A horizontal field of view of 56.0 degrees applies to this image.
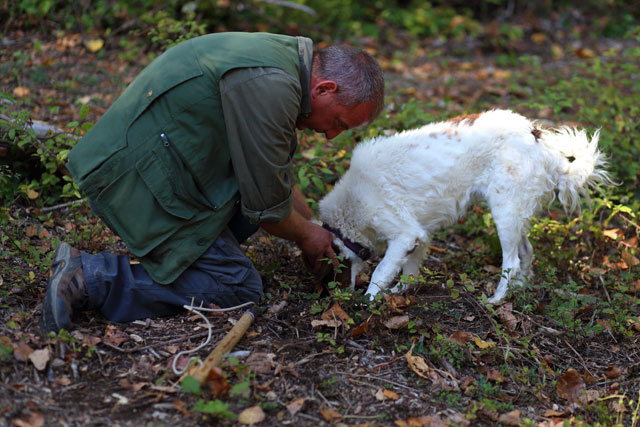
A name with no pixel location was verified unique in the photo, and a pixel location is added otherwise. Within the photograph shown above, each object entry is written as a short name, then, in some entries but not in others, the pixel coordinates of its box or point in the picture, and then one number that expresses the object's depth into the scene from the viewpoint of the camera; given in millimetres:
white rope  3221
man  3414
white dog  4699
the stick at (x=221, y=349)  3070
